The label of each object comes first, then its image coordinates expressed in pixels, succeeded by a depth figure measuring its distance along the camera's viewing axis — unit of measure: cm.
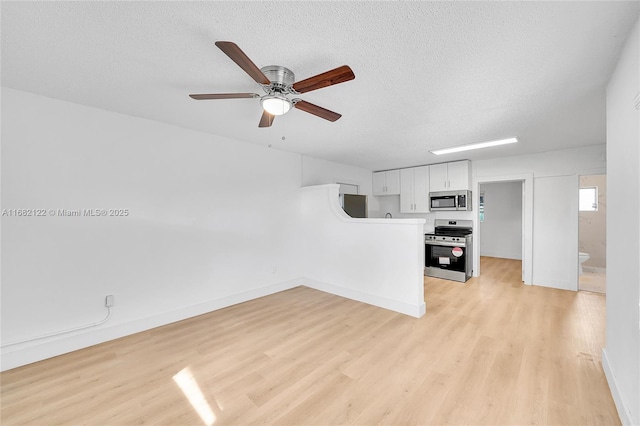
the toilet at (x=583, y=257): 439
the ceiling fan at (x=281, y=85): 142
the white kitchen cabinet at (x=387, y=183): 582
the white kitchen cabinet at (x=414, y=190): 534
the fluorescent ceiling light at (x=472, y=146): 352
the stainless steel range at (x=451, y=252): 454
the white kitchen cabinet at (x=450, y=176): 476
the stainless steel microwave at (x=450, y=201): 477
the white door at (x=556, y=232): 393
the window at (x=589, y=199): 536
